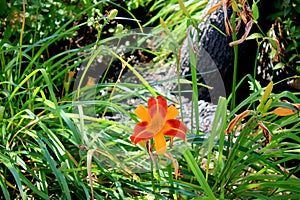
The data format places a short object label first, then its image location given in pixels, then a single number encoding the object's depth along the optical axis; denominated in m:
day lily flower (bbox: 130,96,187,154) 2.14
